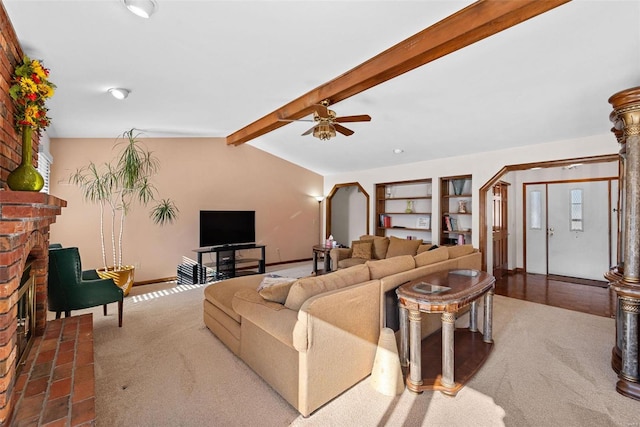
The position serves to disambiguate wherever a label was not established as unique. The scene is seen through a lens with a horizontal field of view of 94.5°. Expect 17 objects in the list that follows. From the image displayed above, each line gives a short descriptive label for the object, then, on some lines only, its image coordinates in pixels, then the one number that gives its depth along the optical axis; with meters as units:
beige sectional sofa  1.88
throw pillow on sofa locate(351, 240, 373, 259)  5.43
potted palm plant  4.37
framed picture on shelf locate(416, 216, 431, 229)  6.04
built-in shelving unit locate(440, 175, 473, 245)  5.41
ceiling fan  3.06
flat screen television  5.50
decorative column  2.12
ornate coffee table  2.10
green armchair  2.94
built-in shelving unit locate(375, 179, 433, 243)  6.11
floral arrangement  1.71
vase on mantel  1.66
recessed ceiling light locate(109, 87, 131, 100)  3.03
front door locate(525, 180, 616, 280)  5.36
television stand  5.24
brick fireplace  1.34
